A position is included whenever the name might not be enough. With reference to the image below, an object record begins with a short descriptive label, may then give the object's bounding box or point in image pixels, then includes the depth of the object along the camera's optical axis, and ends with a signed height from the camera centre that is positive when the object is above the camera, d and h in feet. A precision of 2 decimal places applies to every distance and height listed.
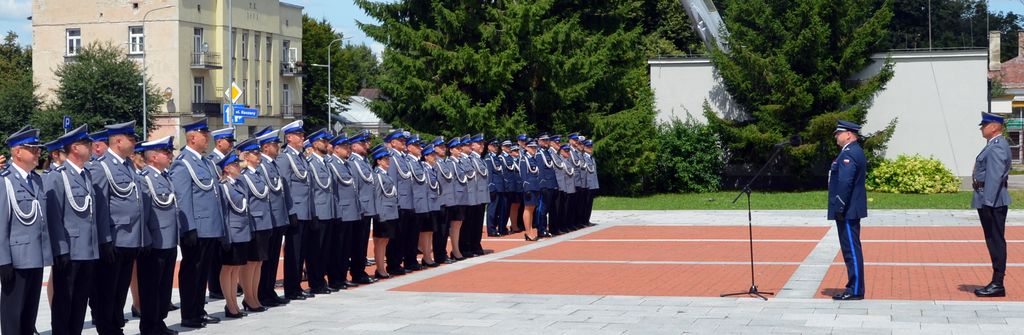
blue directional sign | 109.50 +5.05
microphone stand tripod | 40.08 -4.49
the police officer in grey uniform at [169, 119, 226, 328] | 34.94 -1.41
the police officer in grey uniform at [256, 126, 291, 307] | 38.93 -1.37
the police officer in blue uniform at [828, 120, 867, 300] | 39.15 -1.39
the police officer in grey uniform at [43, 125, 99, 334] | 29.50 -1.46
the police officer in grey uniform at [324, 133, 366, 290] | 43.98 -1.76
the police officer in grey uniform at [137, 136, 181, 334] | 33.01 -1.70
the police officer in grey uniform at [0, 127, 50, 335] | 28.14 -1.59
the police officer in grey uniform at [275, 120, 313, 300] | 41.06 -1.18
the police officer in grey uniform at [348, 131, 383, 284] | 45.47 -1.38
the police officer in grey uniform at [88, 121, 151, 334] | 31.22 -1.29
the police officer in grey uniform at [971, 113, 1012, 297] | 39.50 -1.20
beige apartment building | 196.34 +21.41
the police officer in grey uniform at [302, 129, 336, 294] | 42.47 -1.88
